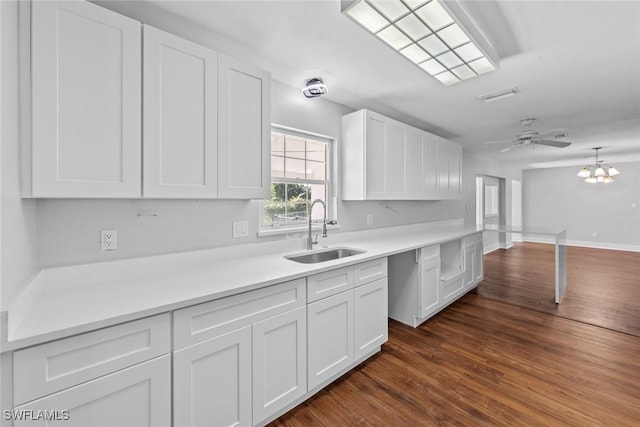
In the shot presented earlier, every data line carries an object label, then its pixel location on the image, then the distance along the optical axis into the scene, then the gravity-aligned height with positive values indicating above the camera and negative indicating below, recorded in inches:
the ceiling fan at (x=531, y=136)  134.8 +39.5
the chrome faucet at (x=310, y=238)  95.1 -8.6
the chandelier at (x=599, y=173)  226.1 +34.7
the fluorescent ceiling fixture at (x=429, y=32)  54.7 +42.1
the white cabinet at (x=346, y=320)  70.1 -30.7
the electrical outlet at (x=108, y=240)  60.2 -6.0
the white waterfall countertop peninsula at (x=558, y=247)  129.5 -16.7
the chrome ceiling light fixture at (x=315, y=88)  87.8 +40.6
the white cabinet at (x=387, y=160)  108.4 +23.9
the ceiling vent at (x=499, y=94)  101.1 +45.6
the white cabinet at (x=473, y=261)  141.7 -25.8
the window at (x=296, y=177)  95.7 +13.6
